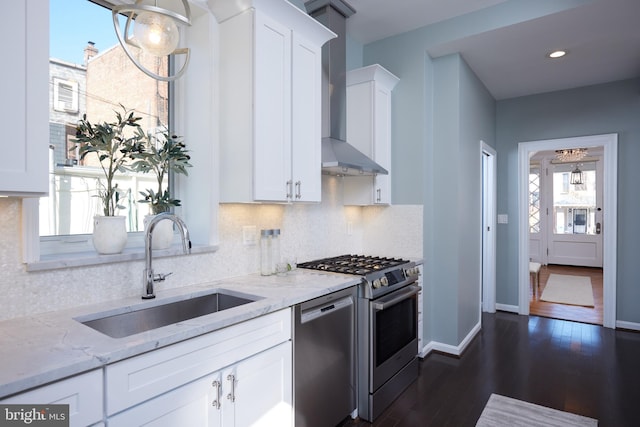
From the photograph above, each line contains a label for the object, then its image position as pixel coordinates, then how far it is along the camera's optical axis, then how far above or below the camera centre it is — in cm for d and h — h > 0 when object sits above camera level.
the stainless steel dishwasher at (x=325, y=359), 189 -83
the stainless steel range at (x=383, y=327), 232 -80
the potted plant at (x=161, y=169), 191 +24
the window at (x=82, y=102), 179 +59
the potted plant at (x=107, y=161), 169 +26
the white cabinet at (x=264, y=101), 207 +67
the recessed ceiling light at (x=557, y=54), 335 +150
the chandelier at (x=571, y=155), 676 +112
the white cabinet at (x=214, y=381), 120 -65
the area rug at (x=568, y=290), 519 -124
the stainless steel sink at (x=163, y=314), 159 -50
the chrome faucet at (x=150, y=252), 168 -19
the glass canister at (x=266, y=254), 241 -28
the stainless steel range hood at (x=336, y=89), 277 +100
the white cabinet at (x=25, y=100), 118 +38
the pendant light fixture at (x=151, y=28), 121 +66
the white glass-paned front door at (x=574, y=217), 768 -9
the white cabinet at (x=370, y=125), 317 +78
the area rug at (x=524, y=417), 224 -131
